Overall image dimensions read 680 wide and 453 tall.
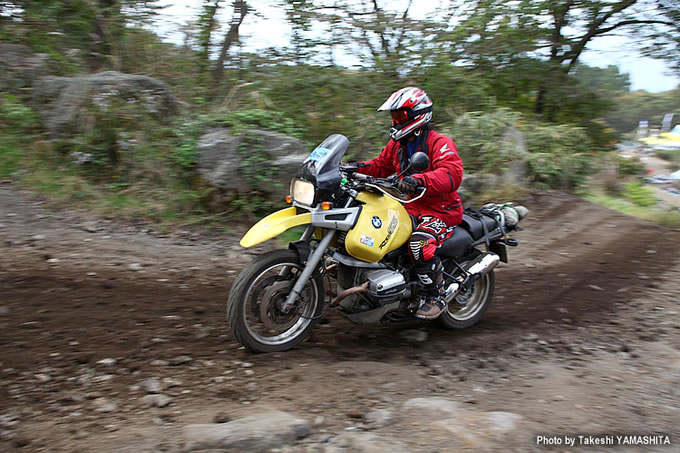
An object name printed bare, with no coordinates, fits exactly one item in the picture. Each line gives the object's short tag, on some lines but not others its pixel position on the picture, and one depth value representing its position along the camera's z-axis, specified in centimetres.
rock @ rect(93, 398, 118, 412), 325
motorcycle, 395
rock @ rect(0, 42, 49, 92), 822
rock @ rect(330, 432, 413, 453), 295
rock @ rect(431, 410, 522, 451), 303
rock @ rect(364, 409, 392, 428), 329
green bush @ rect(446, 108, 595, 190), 896
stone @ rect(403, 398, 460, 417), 341
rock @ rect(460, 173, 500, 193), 848
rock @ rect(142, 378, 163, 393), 351
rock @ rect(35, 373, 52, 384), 350
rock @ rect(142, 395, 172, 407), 336
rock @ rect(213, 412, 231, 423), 320
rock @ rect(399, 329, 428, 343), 477
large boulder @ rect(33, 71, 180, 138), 759
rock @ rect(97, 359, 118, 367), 377
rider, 431
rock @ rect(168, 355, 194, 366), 389
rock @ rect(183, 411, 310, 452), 288
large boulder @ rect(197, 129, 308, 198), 694
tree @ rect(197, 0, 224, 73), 872
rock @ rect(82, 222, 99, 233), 644
